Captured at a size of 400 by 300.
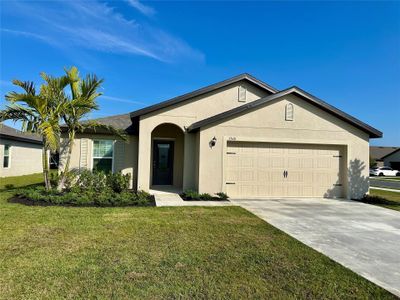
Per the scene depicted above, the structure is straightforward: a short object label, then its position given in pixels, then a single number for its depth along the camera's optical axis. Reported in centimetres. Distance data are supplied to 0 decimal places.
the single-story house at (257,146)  1051
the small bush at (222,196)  997
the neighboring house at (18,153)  1678
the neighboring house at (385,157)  4840
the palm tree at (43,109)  895
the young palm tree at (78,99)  972
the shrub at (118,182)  1080
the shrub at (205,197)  973
